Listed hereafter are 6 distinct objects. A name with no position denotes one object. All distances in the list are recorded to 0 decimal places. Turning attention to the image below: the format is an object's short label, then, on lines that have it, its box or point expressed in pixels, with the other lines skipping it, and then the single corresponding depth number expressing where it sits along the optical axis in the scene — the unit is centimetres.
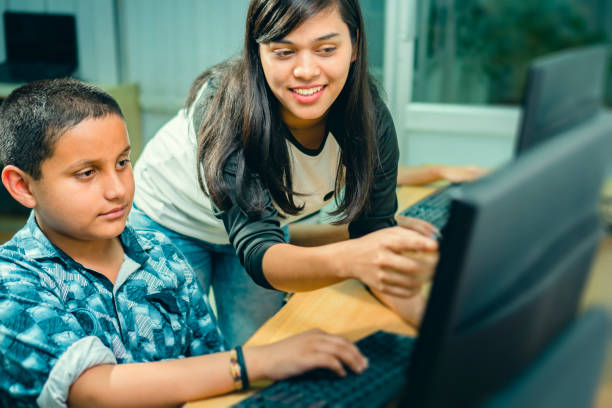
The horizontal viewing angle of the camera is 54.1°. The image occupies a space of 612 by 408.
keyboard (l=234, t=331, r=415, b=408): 67
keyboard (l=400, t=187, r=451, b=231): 114
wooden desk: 91
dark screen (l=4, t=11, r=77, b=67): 288
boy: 75
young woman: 94
